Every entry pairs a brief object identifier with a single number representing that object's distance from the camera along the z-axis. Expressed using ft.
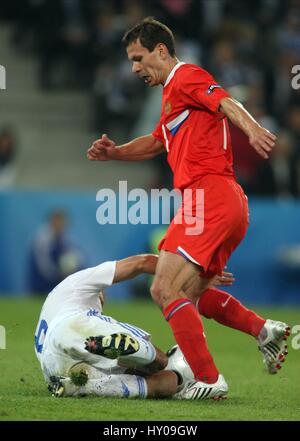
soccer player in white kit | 45.75
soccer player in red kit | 46.88
